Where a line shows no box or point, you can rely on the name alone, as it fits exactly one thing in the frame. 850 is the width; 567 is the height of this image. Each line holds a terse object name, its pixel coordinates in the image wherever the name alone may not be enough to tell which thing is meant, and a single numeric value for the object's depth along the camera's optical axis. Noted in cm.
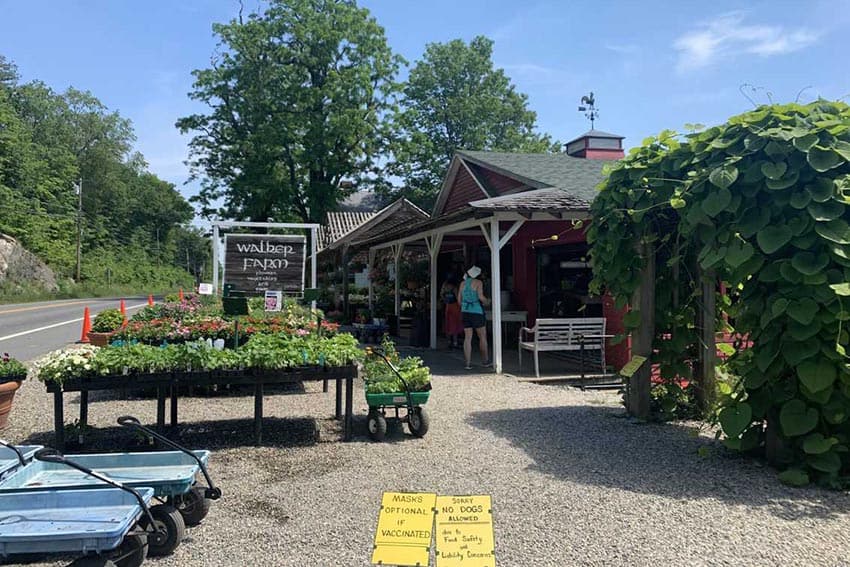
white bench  980
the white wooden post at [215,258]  1128
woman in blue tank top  1048
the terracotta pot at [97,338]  1135
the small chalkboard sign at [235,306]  673
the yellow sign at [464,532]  295
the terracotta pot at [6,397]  609
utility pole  4764
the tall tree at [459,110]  3931
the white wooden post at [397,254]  1572
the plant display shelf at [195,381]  543
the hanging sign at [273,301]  895
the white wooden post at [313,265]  1067
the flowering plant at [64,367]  534
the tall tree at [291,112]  3438
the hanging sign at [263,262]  962
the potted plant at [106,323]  1200
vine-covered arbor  471
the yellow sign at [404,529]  299
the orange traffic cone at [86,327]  1445
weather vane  2739
